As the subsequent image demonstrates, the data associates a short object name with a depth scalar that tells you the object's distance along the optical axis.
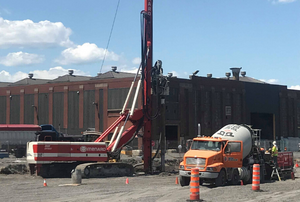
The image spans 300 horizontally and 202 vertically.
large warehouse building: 71.81
